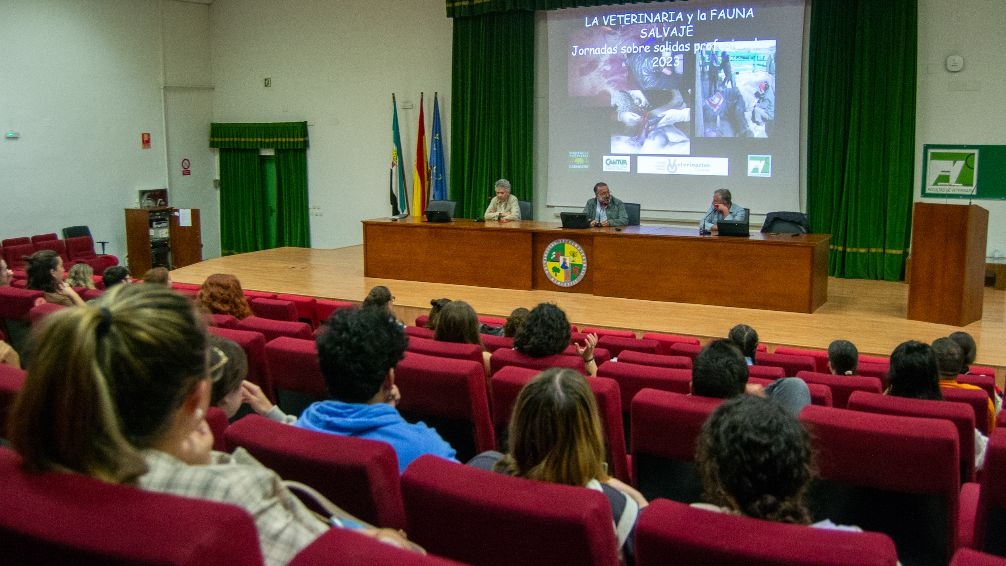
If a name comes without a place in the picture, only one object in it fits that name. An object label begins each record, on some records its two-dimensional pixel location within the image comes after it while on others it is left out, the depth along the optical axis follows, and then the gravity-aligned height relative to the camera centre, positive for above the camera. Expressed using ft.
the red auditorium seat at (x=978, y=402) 10.96 -2.70
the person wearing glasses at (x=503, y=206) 29.14 -0.66
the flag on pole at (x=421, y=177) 38.42 +0.43
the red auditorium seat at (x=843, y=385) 11.76 -2.67
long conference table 24.02 -2.22
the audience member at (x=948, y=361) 12.69 -2.53
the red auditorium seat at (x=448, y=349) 11.71 -2.21
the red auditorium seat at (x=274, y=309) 17.65 -2.46
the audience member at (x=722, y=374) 9.00 -1.92
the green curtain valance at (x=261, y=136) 42.75 +2.55
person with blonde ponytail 3.59 -0.93
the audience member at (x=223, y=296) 14.92 -1.85
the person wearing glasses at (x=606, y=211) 27.48 -0.78
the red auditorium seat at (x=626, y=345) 16.21 -2.96
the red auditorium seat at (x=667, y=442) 8.23 -2.44
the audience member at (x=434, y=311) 15.70 -2.26
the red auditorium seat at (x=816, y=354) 17.49 -3.60
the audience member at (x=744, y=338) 13.89 -2.40
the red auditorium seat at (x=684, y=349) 16.40 -3.08
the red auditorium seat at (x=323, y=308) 21.02 -2.91
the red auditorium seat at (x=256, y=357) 10.69 -2.06
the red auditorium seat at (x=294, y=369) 10.34 -2.17
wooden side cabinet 40.22 -2.46
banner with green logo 28.68 +0.46
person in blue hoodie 6.63 -1.57
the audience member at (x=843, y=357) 13.91 -2.70
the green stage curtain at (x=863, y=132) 29.58 +1.86
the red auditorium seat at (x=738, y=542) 4.22 -1.75
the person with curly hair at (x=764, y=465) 5.30 -1.69
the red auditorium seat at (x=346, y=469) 5.53 -1.80
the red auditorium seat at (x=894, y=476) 7.34 -2.48
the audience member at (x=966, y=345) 15.05 -2.74
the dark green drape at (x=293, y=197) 43.11 -0.48
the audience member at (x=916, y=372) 10.40 -2.21
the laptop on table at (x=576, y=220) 26.61 -1.01
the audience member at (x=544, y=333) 11.63 -1.94
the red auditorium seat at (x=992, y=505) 6.53 -2.41
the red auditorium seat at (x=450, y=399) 9.32 -2.28
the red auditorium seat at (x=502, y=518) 4.64 -1.80
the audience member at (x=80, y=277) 19.06 -1.95
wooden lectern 21.86 -1.93
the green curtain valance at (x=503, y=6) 33.81 +7.20
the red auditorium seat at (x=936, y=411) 8.89 -2.30
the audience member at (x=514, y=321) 14.41 -2.23
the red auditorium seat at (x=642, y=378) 10.62 -2.34
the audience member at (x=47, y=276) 16.10 -1.61
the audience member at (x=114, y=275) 18.03 -1.79
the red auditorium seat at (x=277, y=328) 12.83 -2.08
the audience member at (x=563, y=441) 5.88 -1.72
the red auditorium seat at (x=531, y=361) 11.41 -2.29
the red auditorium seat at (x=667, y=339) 18.21 -3.32
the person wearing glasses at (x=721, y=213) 25.59 -0.80
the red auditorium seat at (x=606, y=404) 8.75 -2.26
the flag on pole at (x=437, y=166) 38.37 +0.91
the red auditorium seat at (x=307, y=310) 21.80 -3.07
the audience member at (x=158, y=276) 15.71 -1.60
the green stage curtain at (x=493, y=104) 35.91 +3.45
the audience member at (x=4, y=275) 17.40 -1.74
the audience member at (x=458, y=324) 13.32 -2.08
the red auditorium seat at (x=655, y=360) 13.30 -2.65
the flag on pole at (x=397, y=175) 39.04 +0.53
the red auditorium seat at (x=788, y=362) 15.28 -3.12
